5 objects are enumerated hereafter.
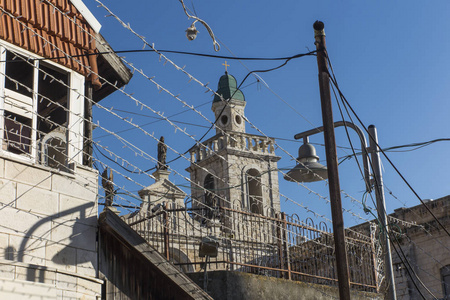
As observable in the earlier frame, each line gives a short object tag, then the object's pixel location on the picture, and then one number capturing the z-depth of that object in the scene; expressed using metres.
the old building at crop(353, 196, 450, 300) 26.50
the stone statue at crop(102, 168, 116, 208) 22.36
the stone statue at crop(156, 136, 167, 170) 33.75
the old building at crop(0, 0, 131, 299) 9.23
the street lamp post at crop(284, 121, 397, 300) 12.28
